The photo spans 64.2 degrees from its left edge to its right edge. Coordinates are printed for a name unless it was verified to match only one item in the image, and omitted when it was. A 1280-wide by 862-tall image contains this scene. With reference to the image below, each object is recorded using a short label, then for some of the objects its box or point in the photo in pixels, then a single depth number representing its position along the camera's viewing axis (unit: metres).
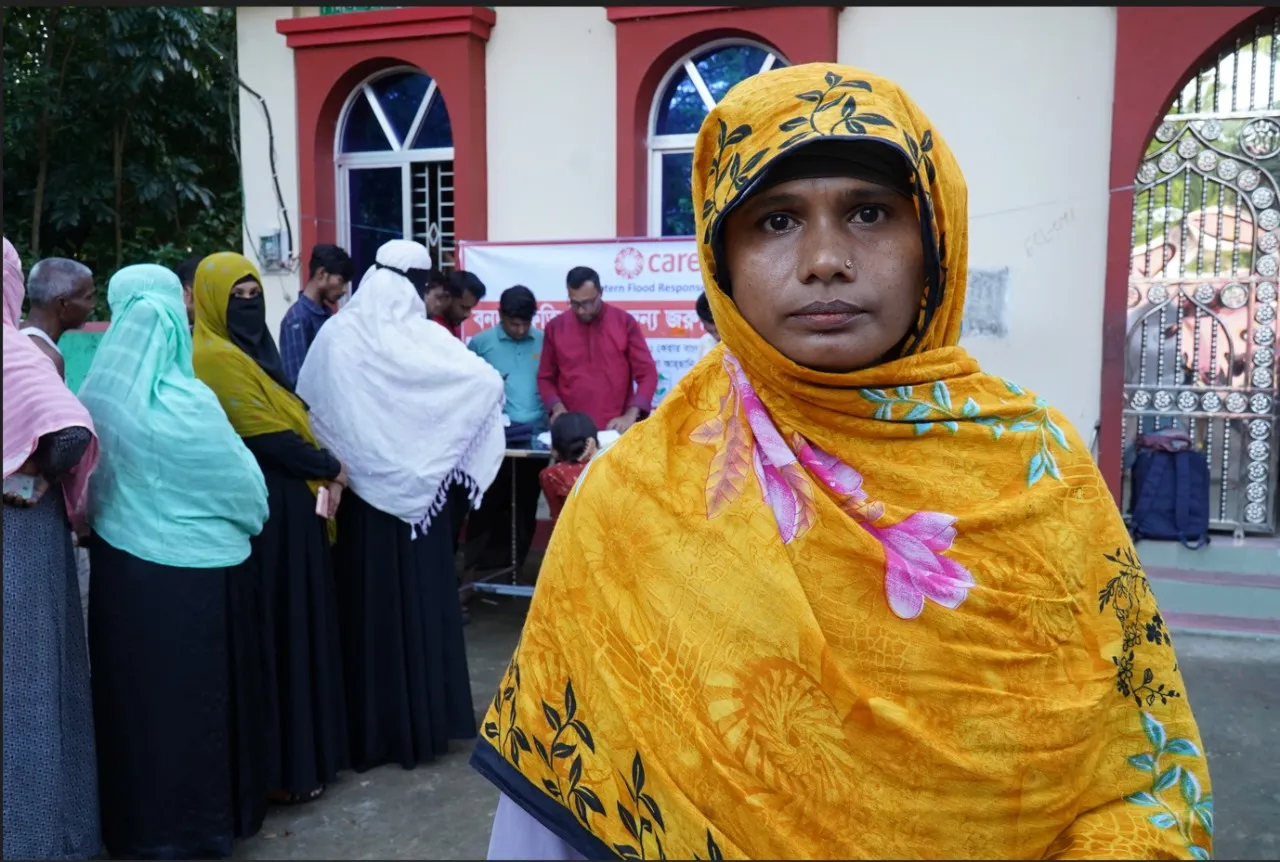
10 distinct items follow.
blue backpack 5.59
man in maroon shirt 5.71
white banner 5.81
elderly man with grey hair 3.06
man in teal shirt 5.89
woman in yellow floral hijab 1.10
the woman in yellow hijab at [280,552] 3.22
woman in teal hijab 2.80
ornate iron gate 5.43
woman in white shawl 3.61
